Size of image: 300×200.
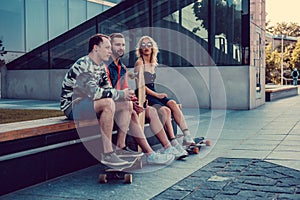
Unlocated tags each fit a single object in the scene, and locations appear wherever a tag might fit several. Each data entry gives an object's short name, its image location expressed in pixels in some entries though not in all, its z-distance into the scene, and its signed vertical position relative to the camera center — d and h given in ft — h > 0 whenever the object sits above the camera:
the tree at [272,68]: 150.61 +7.97
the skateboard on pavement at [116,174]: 15.71 -2.92
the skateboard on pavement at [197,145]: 21.25 -2.64
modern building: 46.01 +4.46
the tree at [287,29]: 301.22 +41.74
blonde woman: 20.24 -0.22
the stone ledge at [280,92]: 58.44 -0.18
